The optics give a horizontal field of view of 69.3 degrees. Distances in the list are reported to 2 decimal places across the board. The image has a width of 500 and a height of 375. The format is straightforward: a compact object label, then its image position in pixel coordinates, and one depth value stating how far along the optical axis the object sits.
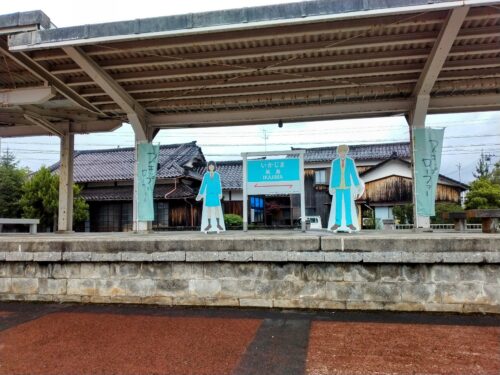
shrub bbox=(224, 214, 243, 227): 20.00
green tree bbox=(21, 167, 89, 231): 19.42
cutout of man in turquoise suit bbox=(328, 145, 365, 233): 8.01
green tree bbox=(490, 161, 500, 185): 28.34
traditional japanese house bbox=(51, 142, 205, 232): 21.66
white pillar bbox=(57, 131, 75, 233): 11.83
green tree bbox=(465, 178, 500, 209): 19.61
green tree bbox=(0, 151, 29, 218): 21.33
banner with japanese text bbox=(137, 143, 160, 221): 10.16
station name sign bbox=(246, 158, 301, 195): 9.77
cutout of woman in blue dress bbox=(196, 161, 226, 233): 9.22
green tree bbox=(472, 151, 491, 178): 36.26
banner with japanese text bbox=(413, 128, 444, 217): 8.96
